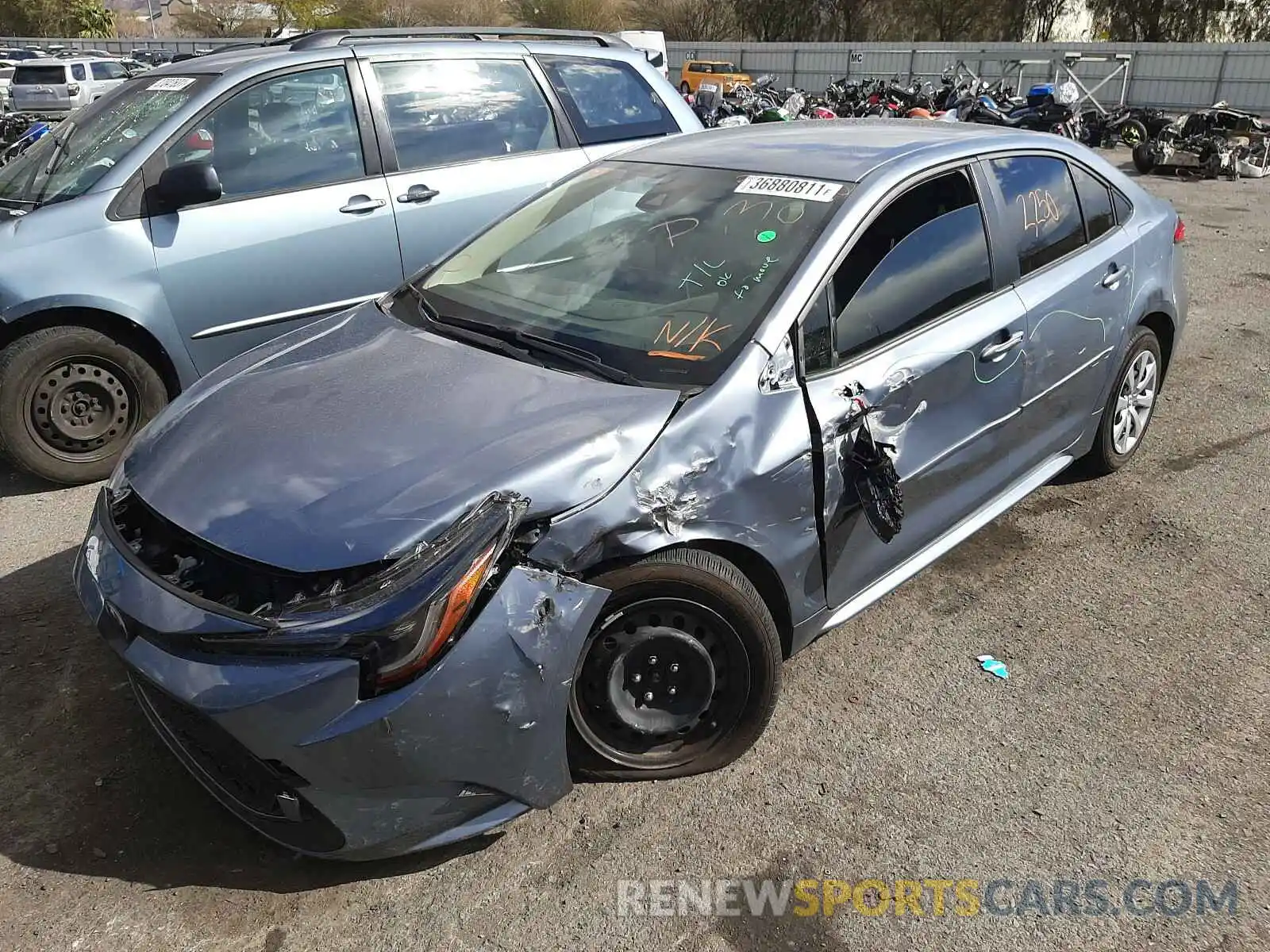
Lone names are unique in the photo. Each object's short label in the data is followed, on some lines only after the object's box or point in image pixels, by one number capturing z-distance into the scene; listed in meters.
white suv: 23.53
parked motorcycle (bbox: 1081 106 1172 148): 16.81
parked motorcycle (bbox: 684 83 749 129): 17.91
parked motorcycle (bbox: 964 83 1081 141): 16.56
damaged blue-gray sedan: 2.06
